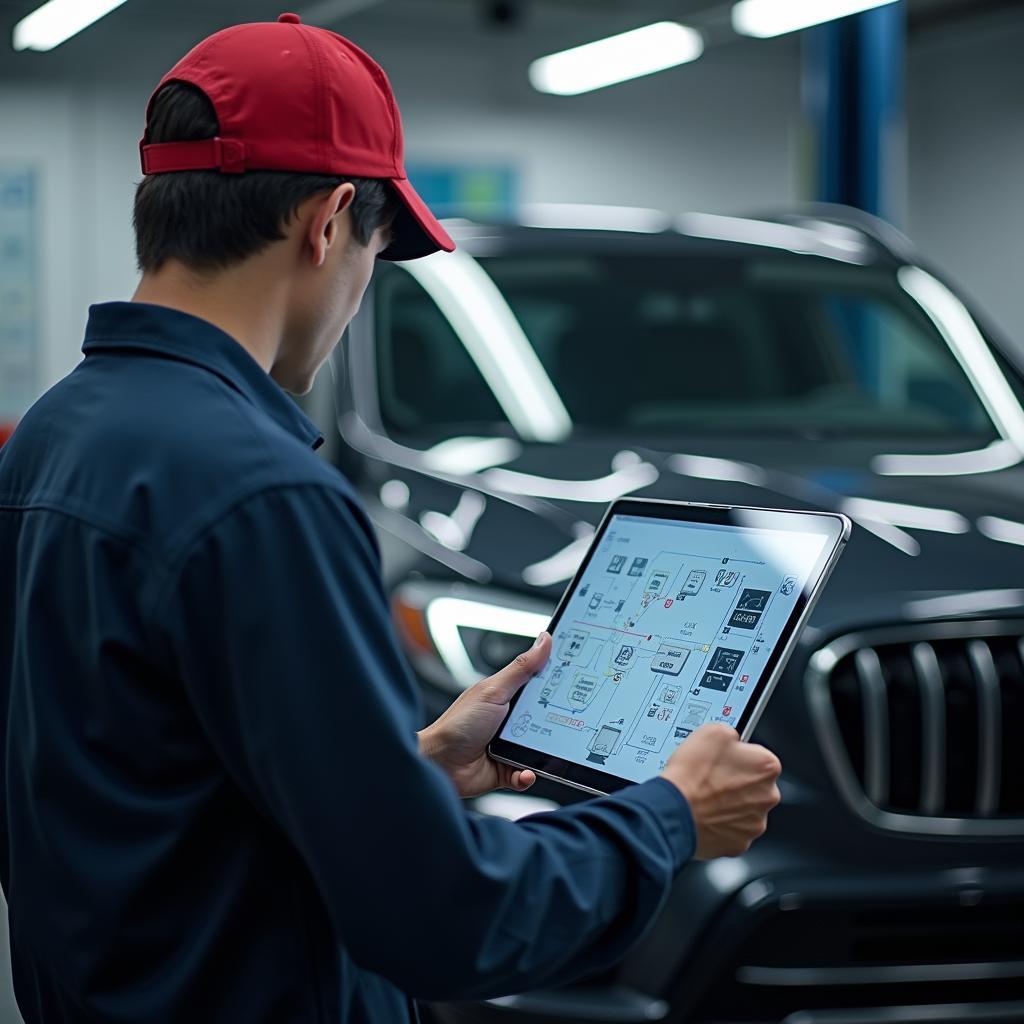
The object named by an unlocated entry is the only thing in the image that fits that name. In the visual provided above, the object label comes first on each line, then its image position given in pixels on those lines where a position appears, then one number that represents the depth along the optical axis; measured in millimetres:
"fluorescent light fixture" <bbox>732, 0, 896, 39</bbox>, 7695
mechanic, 1023
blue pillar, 7344
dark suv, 2301
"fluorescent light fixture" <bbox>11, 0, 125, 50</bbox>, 9250
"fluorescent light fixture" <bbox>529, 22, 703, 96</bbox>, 10219
